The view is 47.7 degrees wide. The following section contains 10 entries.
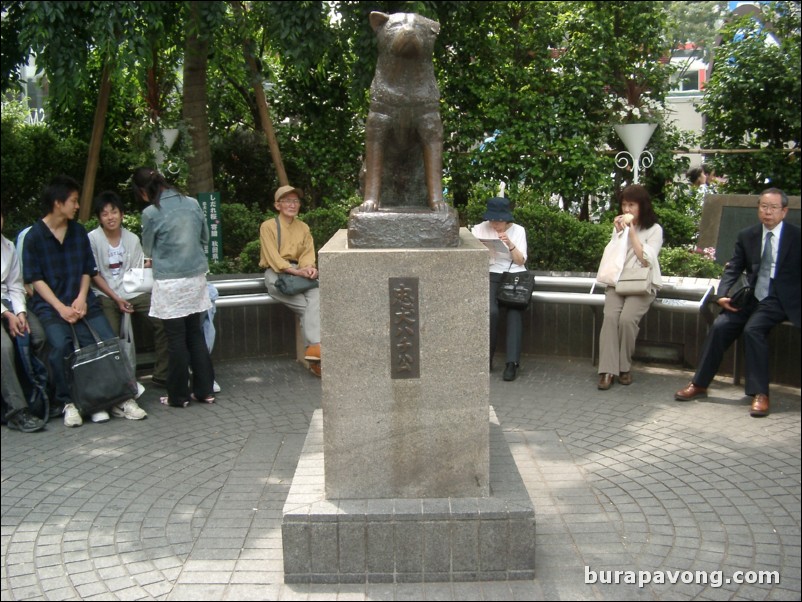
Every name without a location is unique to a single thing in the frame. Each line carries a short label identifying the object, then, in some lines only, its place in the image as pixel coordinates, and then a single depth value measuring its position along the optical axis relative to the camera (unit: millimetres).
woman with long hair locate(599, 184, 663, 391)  7320
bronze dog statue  4547
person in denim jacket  6809
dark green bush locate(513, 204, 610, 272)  9016
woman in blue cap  7652
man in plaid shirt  6613
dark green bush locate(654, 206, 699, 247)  10234
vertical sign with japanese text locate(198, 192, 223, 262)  9914
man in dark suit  6473
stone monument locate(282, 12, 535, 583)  4238
